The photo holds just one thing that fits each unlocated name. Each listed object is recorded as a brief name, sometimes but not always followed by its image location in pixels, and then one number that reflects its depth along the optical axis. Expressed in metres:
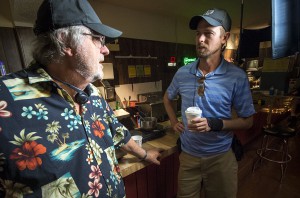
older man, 0.66
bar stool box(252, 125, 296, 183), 2.53
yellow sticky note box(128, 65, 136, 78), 3.52
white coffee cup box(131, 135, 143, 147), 1.33
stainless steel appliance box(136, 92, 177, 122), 2.23
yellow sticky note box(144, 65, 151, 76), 3.78
